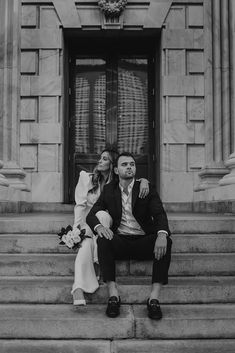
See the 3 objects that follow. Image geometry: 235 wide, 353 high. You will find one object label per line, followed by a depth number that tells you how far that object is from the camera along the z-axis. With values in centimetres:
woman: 499
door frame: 1083
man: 482
